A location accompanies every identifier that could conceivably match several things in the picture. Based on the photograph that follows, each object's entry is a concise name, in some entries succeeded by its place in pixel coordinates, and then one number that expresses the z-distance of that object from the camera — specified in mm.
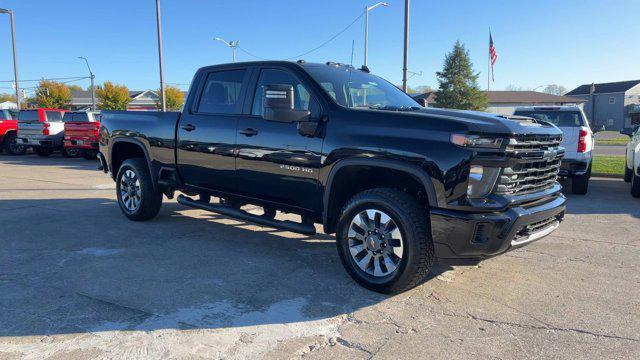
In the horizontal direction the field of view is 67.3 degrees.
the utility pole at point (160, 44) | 20906
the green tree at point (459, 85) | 50562
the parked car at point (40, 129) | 17922
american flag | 29250
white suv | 8766
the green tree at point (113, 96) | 64500
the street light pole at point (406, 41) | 13258
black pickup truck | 3588
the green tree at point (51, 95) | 65750
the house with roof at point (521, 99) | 63750
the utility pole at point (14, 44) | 29005
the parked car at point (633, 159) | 8531
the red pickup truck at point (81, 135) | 16688
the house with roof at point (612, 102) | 67438
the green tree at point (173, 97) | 74125
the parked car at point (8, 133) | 19516
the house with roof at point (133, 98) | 83375
